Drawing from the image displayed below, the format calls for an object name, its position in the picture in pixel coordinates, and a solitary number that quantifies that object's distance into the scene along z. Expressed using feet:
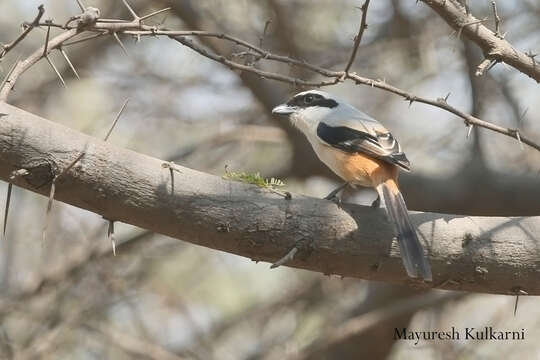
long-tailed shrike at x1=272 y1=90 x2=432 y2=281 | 27.30
